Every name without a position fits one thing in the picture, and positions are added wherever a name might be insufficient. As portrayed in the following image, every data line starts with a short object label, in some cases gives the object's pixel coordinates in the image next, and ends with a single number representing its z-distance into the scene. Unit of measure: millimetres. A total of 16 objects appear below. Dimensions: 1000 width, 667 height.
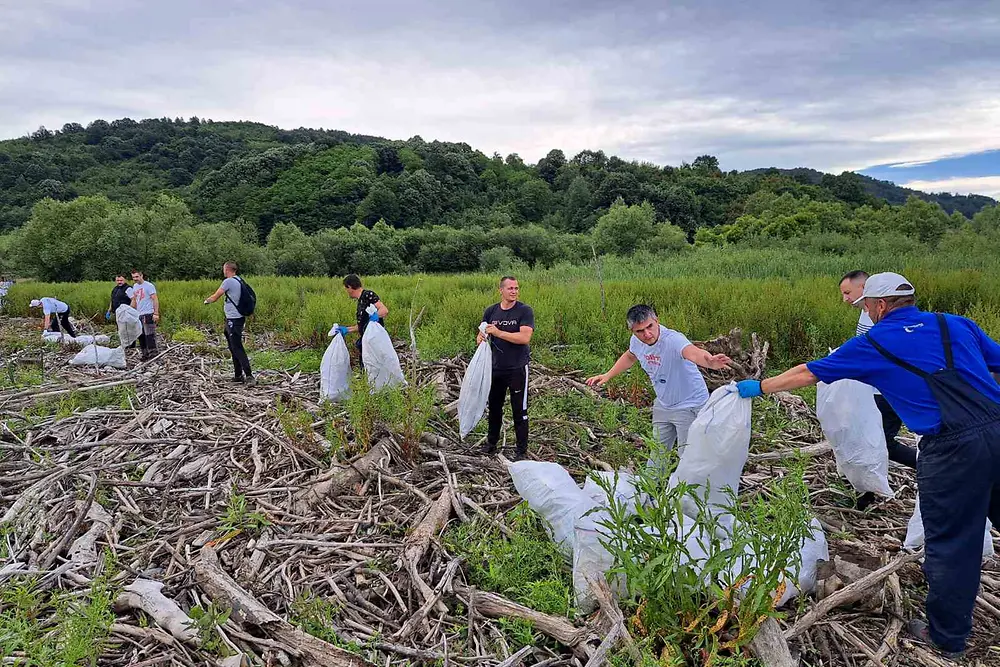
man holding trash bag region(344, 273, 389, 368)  5613
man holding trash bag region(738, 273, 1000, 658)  2252
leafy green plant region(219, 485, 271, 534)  3299
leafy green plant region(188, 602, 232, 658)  2305
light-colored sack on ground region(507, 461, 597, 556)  2900
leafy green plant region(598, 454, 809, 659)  2021
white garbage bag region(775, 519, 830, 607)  2479
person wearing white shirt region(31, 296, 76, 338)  9078
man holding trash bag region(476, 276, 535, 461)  4375
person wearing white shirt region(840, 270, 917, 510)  3826
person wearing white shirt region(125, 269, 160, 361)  8078
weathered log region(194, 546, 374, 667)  2250
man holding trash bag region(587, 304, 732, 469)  3521
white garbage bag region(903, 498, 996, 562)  2861
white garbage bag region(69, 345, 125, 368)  7414
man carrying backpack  6383
